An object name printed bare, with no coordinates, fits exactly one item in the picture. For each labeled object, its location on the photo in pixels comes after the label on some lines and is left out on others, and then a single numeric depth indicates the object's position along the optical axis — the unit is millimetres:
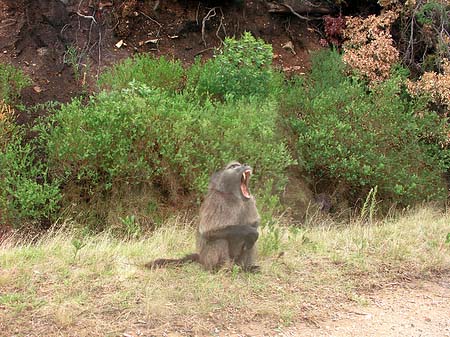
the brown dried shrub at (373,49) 10766
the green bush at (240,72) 9406
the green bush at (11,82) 9344
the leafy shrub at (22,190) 7785
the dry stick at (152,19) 12258
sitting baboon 5199
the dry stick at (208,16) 12215
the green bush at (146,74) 9398
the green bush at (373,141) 9555
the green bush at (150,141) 7977
